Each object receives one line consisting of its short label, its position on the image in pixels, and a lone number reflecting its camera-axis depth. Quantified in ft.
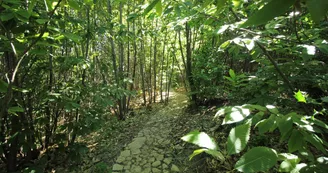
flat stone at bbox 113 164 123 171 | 9.84
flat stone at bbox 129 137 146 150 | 12.01
